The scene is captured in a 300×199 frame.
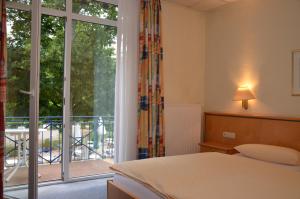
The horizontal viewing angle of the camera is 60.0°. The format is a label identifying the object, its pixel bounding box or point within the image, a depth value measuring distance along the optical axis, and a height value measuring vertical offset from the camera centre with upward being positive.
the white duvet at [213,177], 1.71 -0.62
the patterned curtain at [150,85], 3.62 +0.20
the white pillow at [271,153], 2.67 -0.59
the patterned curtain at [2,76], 2.45 +0.21
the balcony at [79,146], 3.90 -0.76
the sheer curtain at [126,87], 3.61 +0.16
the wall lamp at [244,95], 3.59 +0.06
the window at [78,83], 3.65 +0.22
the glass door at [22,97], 2.47 +0.01
